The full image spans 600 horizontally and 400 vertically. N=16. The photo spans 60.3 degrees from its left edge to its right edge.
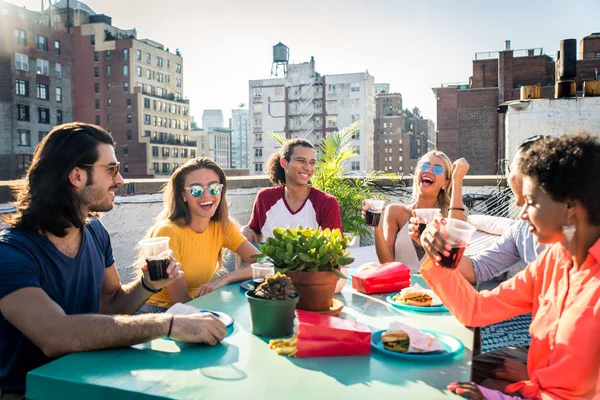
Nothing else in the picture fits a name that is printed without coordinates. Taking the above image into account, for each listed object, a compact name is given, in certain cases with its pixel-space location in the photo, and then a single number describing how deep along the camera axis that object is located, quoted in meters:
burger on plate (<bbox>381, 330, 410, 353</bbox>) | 1.74
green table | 1.44
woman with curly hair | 1.54
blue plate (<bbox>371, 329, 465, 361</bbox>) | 1.69
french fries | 1.70
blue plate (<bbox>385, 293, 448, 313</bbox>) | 2.30
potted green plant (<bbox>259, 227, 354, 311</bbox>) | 2.04
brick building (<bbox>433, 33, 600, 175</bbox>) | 39.01
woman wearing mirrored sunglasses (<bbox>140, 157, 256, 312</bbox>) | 3.19
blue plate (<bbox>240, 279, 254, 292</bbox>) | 2.66
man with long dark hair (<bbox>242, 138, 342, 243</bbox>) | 4.28
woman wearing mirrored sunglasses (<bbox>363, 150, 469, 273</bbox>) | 3.92
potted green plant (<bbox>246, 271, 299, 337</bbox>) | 1.87
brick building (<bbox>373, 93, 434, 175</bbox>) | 95.69
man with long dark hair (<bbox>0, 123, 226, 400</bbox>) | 1.74
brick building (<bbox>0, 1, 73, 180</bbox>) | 50.88
